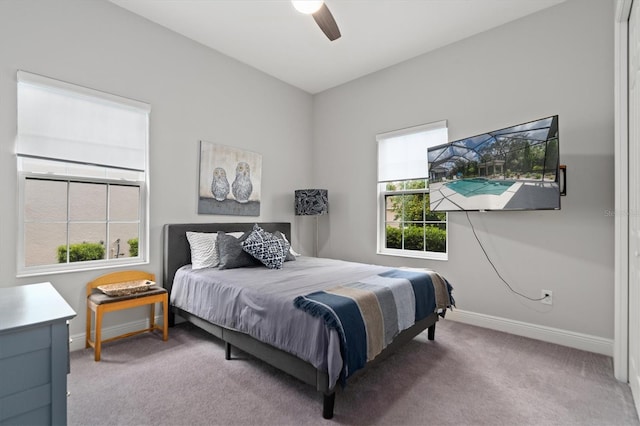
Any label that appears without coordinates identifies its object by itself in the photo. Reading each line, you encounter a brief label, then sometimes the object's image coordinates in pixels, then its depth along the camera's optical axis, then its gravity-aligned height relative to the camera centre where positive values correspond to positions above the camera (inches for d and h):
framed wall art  139.1 +15.3
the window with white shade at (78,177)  96.5 +11.9
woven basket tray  99.3 -25.6
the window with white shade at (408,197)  143.3 +8.2
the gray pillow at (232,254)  118.0 -16.1
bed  68.1 -26.9
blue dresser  41.7 -21.9
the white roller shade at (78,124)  95.8 +29.8
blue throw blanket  68.6 -24.6
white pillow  120.9 -15.1
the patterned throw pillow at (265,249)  120.3 -14.4
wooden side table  94.9 -29.0
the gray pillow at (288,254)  136.6 -18.7
